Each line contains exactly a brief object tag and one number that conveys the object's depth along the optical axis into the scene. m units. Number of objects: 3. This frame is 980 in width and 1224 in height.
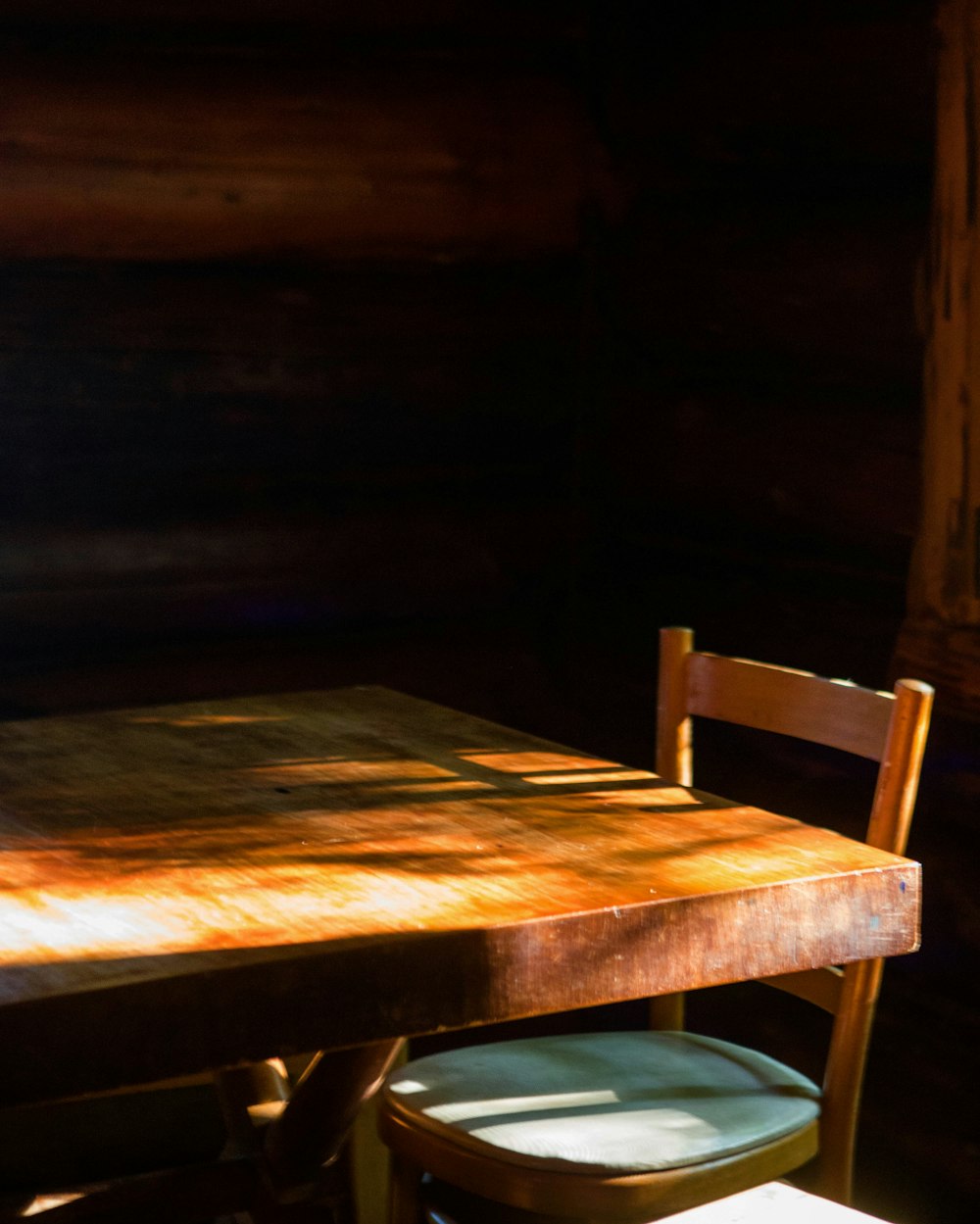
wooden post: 2.88
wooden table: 1.92
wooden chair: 2.31
